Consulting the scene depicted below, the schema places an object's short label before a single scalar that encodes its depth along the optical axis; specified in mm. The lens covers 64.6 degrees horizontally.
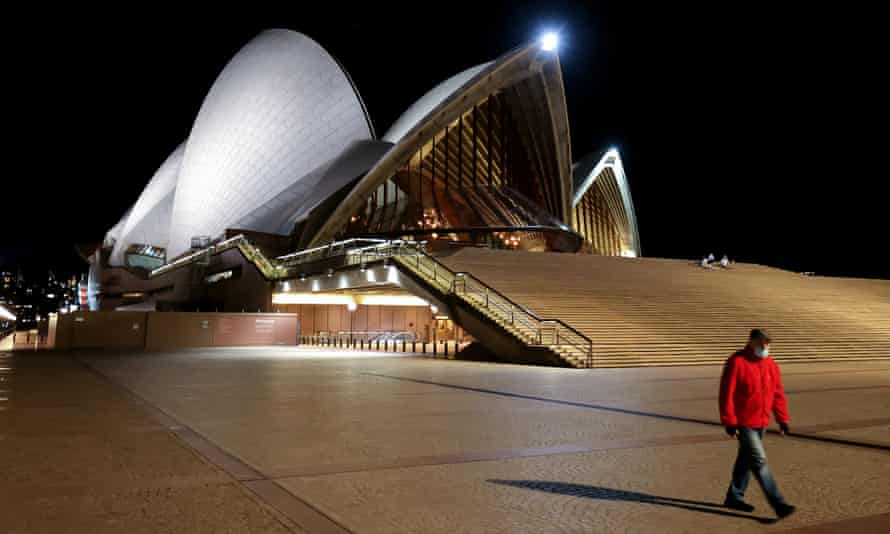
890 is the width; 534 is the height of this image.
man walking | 3721
